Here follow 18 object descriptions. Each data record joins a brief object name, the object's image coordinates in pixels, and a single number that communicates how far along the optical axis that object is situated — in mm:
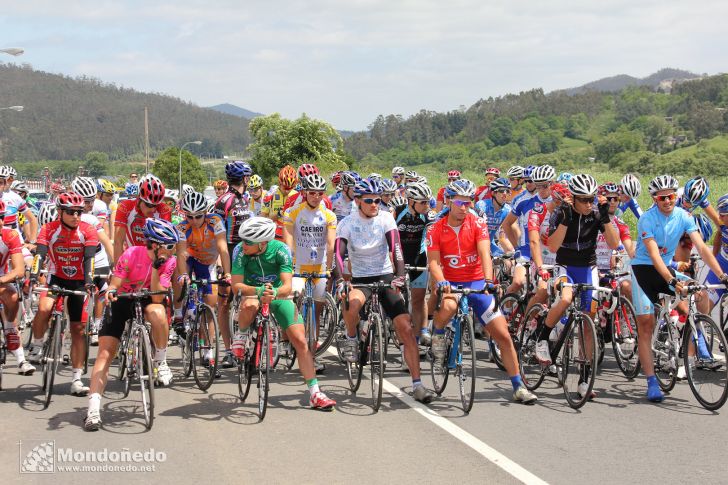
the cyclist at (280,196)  11969
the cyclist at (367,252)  8656
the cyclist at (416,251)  10930
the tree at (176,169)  120875
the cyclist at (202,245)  9617
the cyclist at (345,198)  12148
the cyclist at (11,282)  9086
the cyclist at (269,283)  7902
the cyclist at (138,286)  7629
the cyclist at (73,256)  8828
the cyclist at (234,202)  10750
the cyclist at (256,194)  12500
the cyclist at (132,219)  9078
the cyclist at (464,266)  8281
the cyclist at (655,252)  8586
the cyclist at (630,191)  11070
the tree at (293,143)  88250
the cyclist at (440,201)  16544
